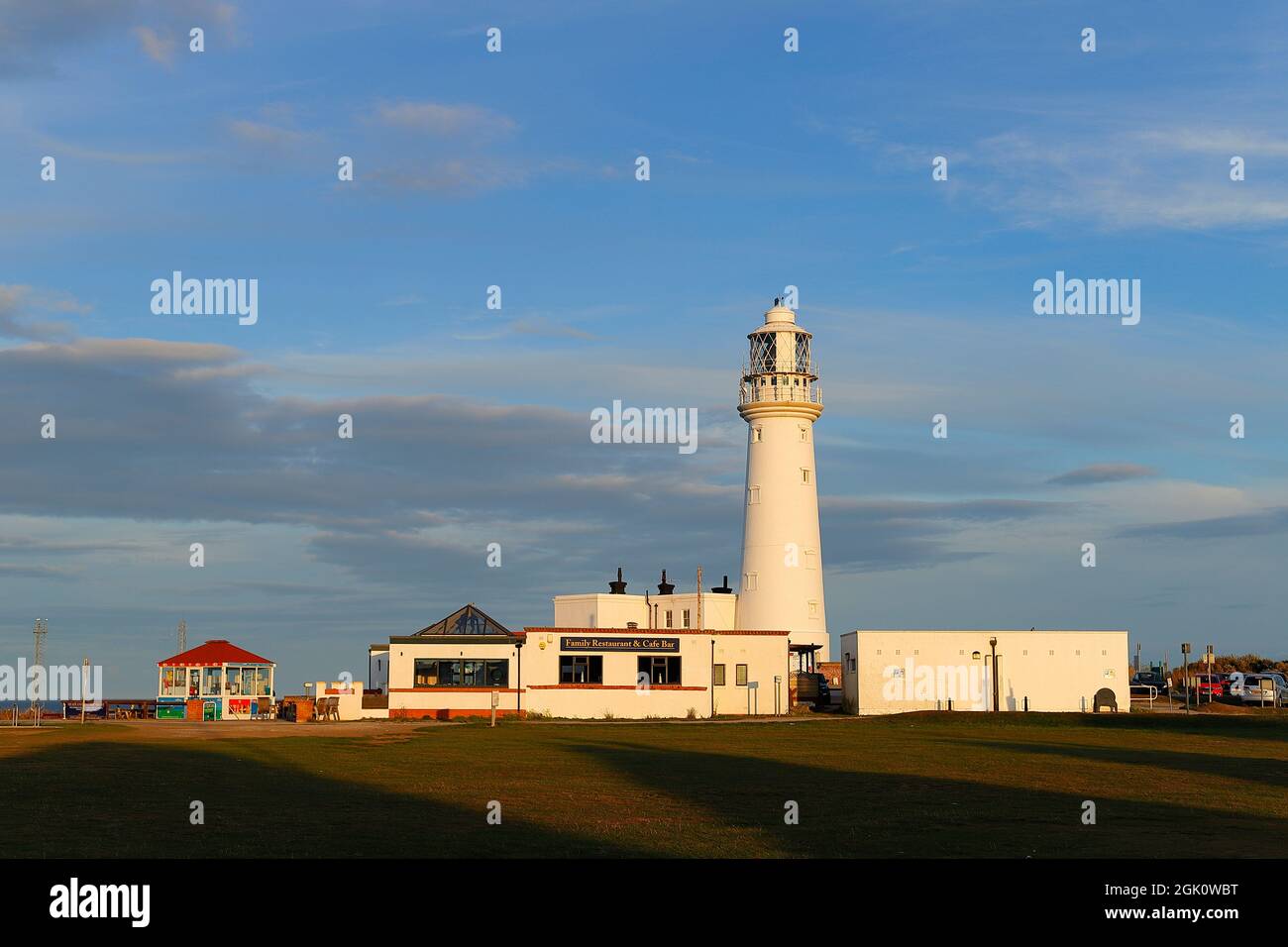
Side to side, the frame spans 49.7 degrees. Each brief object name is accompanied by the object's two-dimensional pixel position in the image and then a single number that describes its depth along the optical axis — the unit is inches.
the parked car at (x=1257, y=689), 3090.6
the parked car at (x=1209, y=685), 3372.3
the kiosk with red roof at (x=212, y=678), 2957.7
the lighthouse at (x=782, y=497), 2883.9
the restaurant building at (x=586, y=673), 2637.8
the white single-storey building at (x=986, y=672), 2728.8
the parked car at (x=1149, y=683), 3515.3
